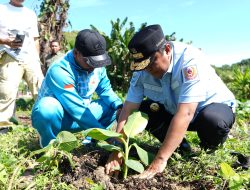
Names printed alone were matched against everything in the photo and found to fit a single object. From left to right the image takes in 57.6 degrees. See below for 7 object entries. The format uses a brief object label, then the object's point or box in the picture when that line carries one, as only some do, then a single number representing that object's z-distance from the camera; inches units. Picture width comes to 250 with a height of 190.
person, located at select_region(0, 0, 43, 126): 97.6
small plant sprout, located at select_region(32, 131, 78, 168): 52.7
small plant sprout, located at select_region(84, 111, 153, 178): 53.2
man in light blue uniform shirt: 53.9
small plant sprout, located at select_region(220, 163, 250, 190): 46.7
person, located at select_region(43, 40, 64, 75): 161.2
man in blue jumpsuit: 66.2
